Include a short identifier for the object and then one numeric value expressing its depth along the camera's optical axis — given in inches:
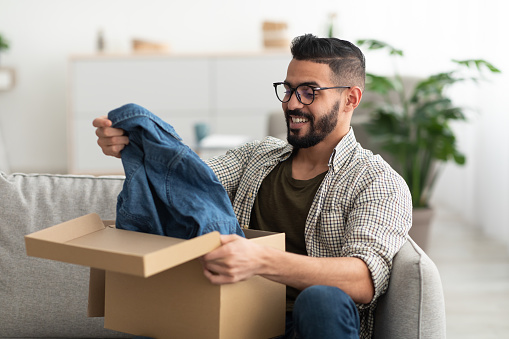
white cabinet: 213.3
